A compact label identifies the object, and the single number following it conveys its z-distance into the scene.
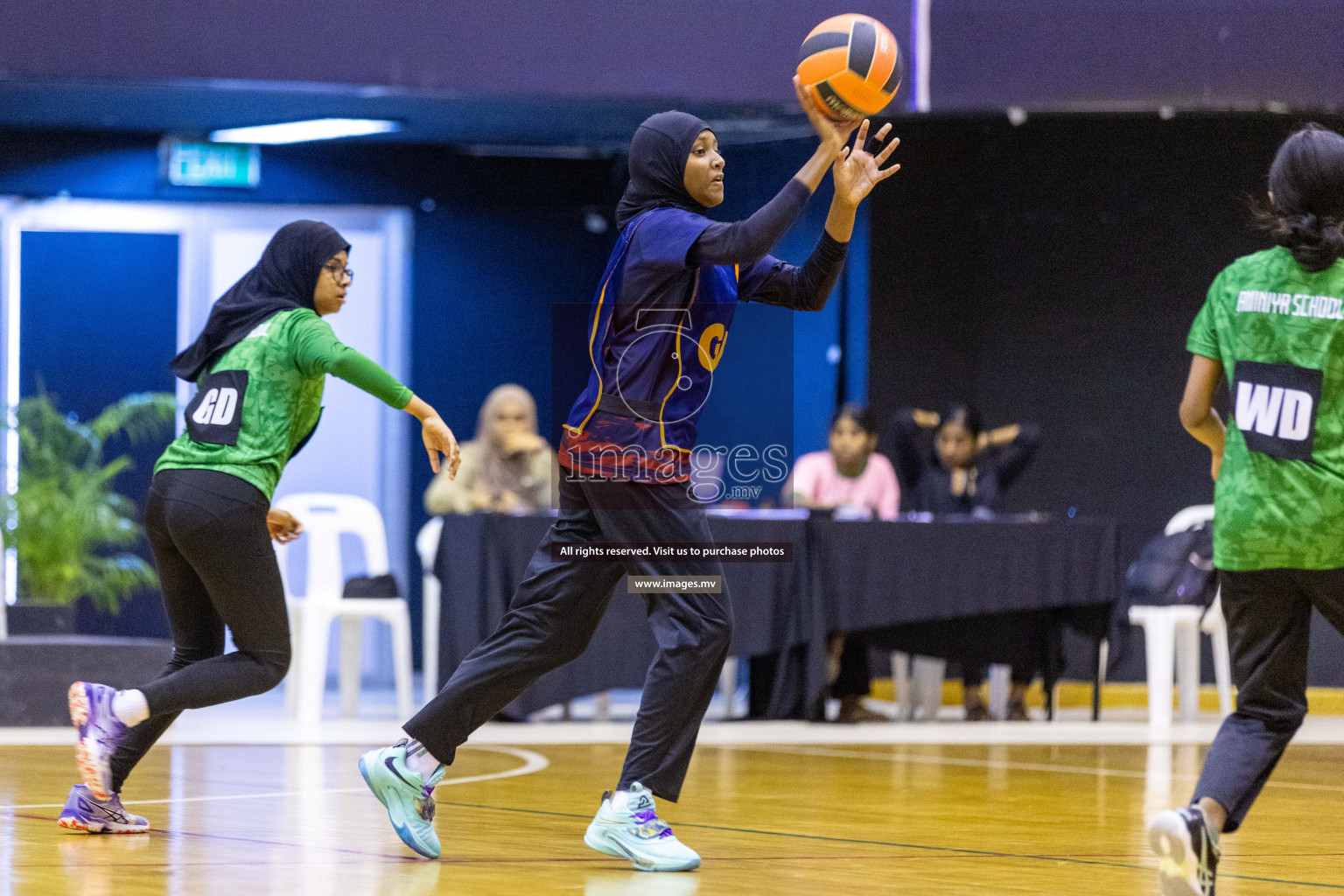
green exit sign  22.92
